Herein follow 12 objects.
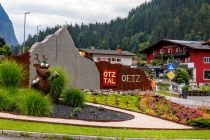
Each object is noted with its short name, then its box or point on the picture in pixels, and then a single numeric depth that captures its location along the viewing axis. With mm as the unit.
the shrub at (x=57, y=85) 23234
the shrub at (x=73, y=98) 22906
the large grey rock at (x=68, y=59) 29969
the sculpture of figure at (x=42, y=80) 21344
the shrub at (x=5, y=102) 19422
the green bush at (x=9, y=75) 21578
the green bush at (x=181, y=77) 61906
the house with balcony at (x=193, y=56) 77125
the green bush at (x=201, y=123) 18422
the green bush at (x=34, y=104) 18375
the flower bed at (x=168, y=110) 22553
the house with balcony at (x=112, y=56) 110275
